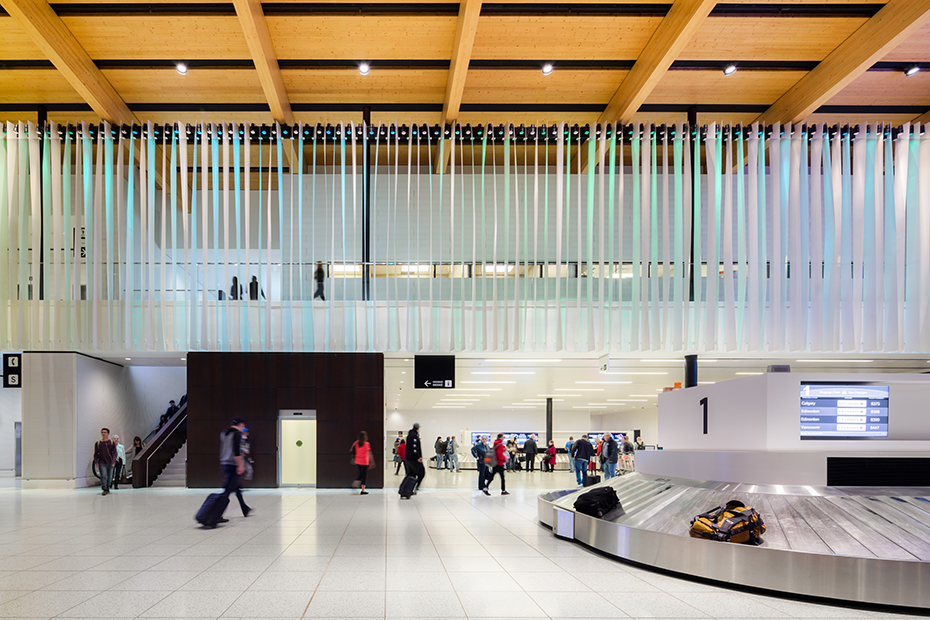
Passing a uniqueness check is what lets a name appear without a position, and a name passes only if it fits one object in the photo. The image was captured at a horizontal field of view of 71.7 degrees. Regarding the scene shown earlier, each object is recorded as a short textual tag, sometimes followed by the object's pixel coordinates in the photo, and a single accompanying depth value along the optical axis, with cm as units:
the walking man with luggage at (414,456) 1438
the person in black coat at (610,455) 1802
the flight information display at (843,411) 715
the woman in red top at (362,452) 1507
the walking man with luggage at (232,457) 975
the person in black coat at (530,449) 2672
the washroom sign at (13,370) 1638
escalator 1719
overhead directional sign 1572
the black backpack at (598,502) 782
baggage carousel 532
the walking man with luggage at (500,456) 1562
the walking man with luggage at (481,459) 1597
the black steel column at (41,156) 1388
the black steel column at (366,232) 1408
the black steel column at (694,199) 1373
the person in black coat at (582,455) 1659
